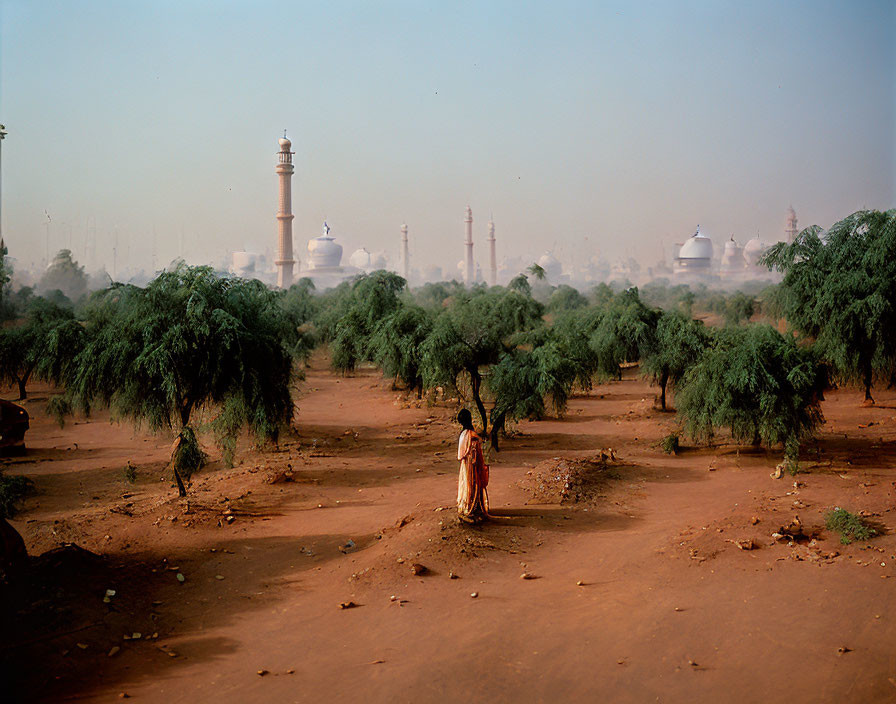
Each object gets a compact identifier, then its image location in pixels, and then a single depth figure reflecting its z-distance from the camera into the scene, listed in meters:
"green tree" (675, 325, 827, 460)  13.46
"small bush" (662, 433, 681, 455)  15.15
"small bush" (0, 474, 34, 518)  10.44
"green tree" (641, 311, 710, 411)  18.81
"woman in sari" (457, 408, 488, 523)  9.92
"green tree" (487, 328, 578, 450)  15.86
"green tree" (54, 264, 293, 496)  11.26
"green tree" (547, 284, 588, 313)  49.18
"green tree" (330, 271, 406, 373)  24.55
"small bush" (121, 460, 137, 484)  13.58
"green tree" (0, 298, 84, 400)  20.23
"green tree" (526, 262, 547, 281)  43.49
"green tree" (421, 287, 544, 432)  16.33
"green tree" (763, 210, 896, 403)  17.11
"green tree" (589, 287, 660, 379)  22.45
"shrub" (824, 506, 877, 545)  9.13
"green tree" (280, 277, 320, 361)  31.49
